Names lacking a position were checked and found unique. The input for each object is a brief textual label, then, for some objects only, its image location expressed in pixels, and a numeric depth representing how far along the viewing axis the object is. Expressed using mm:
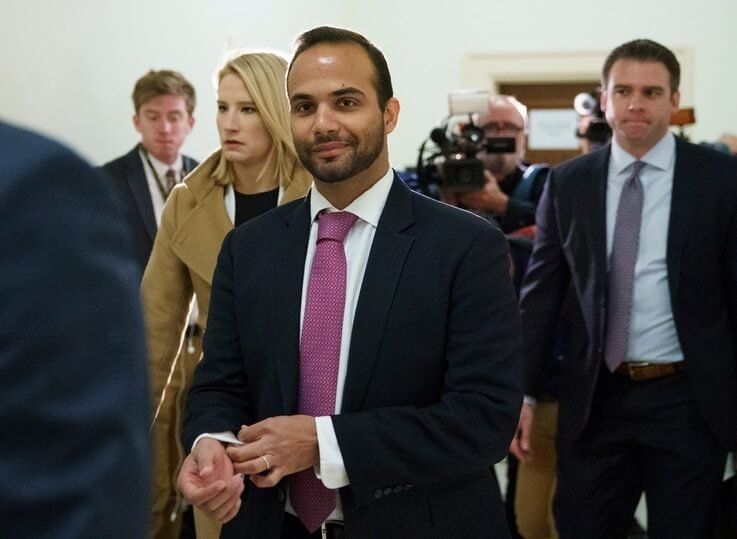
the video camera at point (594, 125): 3641
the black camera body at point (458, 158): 3271
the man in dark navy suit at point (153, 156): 3697
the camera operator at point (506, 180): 3346
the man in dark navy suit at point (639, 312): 2668
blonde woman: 2359
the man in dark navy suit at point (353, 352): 1628
